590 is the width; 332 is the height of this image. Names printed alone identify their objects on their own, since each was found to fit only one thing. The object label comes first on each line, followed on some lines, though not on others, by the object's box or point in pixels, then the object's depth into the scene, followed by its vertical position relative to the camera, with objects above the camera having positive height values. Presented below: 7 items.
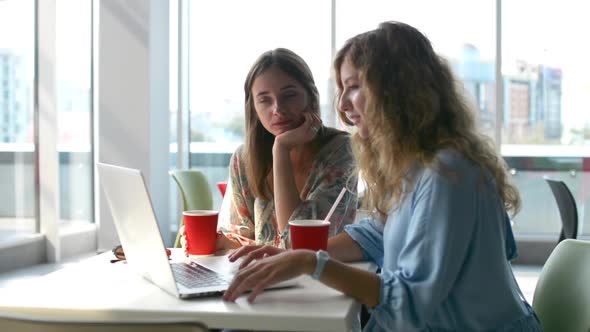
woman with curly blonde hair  1.22 -0.13
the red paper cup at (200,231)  1.66 -0.23
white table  1.10 -0.30
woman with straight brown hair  1.93 -0.06
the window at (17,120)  4.58 +0.14
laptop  1.21 -0.20
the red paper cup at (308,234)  1.51 -0.21
